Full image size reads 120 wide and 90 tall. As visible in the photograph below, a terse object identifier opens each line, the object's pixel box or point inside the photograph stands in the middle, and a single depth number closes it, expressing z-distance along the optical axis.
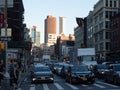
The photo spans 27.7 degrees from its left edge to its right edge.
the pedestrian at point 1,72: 15.70
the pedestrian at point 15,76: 13.96
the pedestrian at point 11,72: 14.11
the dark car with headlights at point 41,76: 19.73
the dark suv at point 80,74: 18.41
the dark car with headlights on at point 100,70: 24.23
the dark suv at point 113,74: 17.63
